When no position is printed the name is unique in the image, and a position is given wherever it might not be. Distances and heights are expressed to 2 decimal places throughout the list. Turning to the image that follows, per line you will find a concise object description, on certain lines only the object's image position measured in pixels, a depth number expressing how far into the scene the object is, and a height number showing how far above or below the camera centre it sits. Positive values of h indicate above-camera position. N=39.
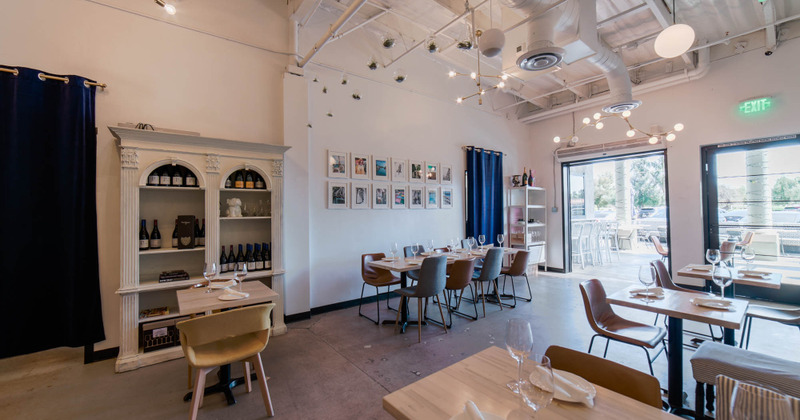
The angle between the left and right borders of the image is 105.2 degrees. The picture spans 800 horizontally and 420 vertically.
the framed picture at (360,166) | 5.06 +0.83
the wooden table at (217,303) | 2.29 -0.67
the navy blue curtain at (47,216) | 2.87 +0.05
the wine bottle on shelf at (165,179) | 3.38 +0.44
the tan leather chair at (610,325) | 2.43 -1.01
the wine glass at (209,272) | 2.74 -0.49
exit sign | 4.93 +1.69
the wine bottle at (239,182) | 3.81 +0.43
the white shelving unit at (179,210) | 3.09 +0.09
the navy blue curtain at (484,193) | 6.71 +0.47
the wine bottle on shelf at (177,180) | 3.44 +0.43
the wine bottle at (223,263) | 3.72 -0.56
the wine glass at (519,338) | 1.13 -0.47
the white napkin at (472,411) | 0.95 -0.63
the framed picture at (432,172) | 6.05 +0.83
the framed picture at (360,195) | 5.04 +0.33
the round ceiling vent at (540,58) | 2.98 +1.56
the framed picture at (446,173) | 6.32 +0.85
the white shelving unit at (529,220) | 7.28 -0.19
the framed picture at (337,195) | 4.82 +0.33
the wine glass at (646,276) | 2.52 -0.55
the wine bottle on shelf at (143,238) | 3.29 -0.21
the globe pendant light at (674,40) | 2.50 +1.42
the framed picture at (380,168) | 5.29 +0.82
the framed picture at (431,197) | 6.05 +0.33
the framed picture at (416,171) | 5.78 +0.84
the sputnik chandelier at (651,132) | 4.62 +1.38
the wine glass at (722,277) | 2.52 -0.56
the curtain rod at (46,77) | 2.87 +1.41
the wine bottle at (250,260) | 3.86 -0.55
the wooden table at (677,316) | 2.05 -0.73
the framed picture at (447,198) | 6.34 +0.33
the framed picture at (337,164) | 4.83 +0.82
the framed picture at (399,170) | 5.54 +0.82
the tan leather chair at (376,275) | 4.34 -0.90
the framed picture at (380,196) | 5.30 +0.33
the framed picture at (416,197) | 5.76 +0.33
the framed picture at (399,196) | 5.55 +0.33
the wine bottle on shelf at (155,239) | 3.41 -0.23
